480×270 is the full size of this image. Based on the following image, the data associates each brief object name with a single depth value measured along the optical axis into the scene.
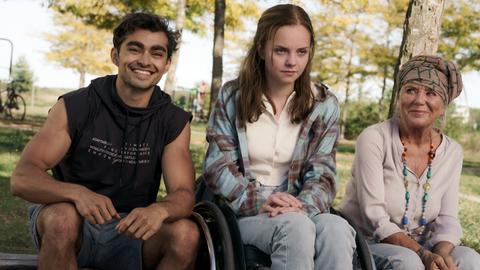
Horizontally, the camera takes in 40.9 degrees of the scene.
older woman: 3.35
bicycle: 16.06
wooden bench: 3.60
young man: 2.85
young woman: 3.23
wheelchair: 2.73
